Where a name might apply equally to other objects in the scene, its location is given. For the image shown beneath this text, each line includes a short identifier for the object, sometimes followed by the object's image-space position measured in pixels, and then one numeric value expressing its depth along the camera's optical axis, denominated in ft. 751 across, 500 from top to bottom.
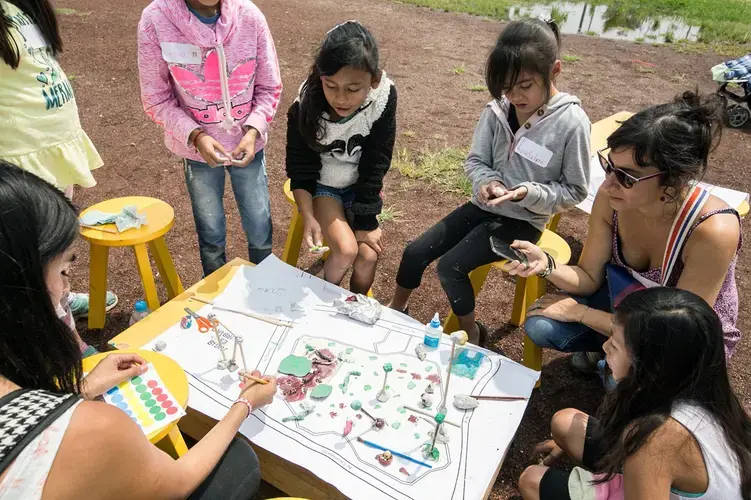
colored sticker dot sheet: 4.41
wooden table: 4.70
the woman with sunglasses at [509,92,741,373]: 4.97
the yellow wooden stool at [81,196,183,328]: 6.73
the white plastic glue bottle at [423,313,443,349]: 5.87
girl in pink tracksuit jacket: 6.31
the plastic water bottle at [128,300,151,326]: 6.96
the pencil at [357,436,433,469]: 4.61
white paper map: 4.55
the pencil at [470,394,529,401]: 5.26
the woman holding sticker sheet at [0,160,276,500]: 2.63
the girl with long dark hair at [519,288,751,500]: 3.79
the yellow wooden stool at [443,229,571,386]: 6.67
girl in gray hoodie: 6.12
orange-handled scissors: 5.93
